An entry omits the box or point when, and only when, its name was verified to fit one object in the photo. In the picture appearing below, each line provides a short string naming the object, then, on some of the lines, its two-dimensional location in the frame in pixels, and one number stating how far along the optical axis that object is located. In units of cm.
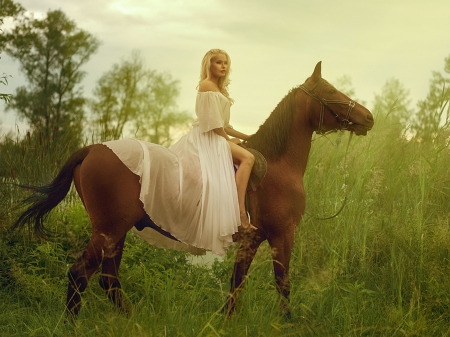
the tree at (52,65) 2284
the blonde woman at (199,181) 449
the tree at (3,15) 609
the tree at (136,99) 2273
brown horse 440
